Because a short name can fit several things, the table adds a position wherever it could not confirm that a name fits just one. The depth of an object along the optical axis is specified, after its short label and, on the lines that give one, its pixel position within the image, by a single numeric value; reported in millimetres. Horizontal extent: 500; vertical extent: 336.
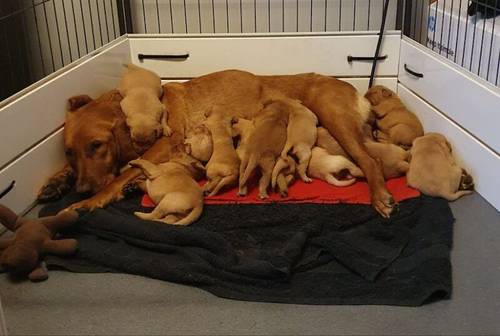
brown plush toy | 2104
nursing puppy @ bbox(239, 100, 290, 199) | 2627
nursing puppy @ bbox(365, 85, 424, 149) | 2959
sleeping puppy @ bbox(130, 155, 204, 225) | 2414
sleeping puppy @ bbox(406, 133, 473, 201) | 2580
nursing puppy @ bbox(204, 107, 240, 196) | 2666
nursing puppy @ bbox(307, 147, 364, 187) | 2732
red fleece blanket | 2609
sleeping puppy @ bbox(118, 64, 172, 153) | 2887
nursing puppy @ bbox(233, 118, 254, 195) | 2805
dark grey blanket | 1993
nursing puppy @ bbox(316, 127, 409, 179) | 2752
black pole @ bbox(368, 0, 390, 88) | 3275
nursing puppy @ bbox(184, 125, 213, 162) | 2727
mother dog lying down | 2707
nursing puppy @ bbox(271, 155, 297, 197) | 2652
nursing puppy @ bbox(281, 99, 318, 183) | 2746
